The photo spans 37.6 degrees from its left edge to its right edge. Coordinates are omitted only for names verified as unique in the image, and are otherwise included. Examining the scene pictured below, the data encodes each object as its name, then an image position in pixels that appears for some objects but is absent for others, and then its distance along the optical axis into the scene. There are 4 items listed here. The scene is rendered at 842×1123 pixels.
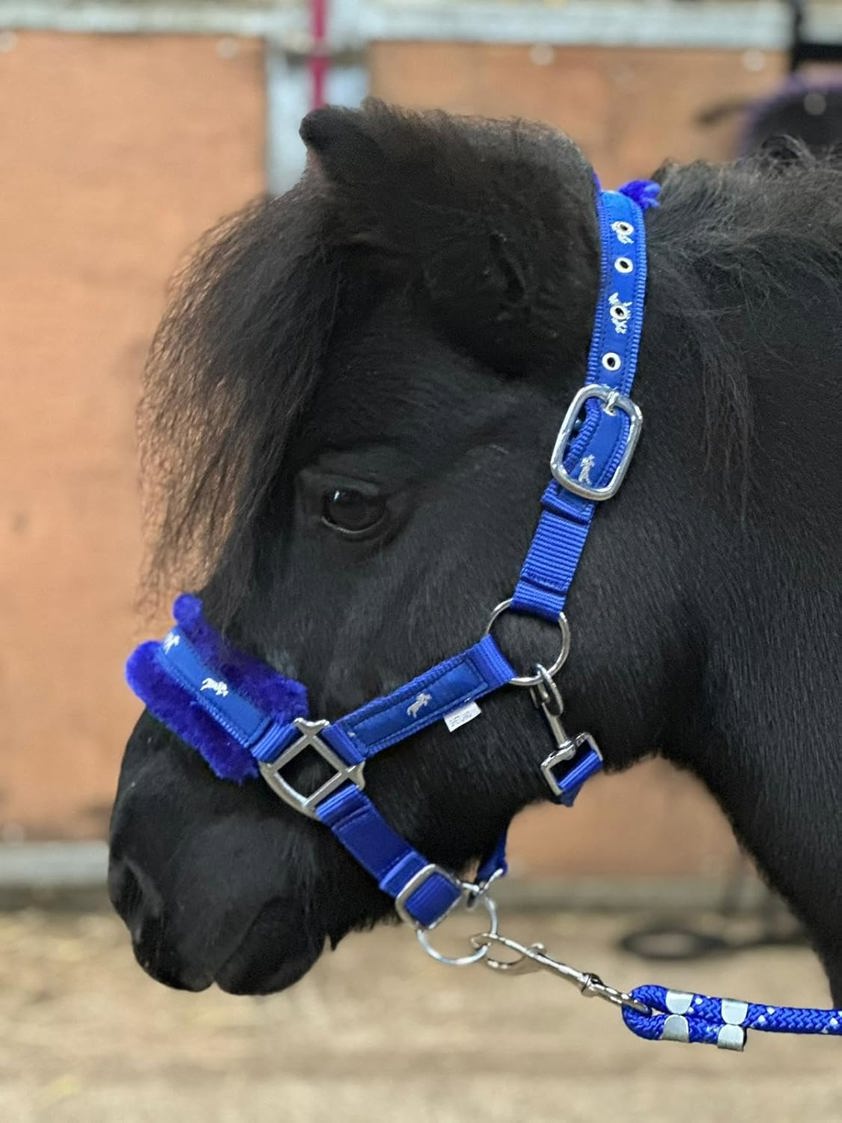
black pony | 1.28
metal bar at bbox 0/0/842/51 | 3.37
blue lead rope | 1.33
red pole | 3.34
